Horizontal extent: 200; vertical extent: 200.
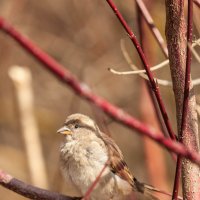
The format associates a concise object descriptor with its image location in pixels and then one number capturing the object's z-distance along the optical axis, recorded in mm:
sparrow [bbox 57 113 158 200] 7336
